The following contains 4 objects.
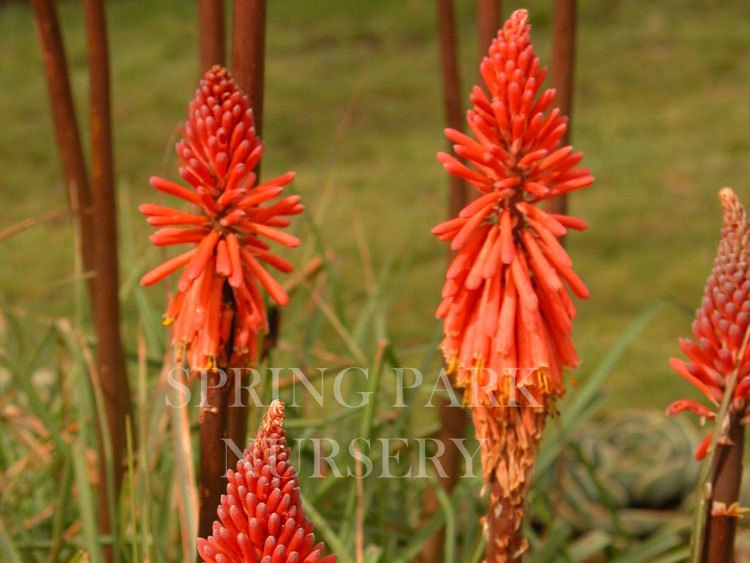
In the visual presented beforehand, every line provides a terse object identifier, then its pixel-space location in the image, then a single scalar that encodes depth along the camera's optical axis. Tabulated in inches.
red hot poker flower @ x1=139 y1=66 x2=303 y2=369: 38.3
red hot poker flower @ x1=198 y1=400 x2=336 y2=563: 34.2
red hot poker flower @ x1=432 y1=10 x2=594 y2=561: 37.7
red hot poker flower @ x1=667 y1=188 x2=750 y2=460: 38.4
